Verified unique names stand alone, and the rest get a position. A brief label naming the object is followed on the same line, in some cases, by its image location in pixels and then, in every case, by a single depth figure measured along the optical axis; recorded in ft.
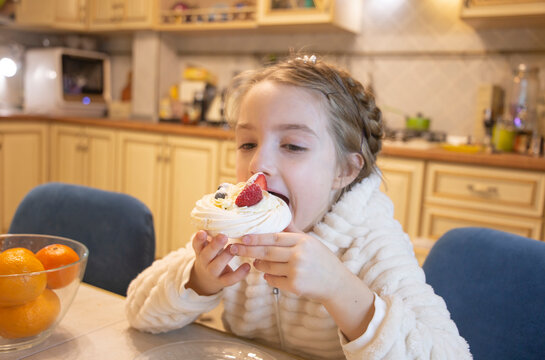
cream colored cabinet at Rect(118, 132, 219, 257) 9.67
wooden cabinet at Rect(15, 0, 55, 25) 12.21
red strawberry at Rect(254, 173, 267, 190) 2.61
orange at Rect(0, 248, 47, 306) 2.04
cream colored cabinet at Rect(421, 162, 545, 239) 6.78
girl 2.23
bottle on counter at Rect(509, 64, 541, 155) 7.95
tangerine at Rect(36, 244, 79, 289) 2.24
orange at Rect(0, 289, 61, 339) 2.11
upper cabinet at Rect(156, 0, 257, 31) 10.26
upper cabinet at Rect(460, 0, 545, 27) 7.43
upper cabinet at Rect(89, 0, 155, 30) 11.47
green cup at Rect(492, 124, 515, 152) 7.91
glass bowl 2.07
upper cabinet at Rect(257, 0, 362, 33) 9.04
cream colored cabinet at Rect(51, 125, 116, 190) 11.18
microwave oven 12.14
